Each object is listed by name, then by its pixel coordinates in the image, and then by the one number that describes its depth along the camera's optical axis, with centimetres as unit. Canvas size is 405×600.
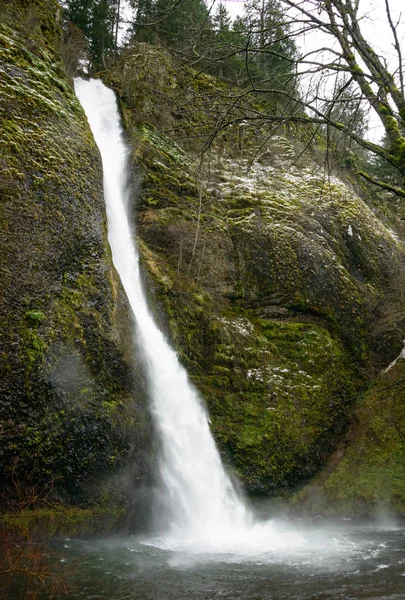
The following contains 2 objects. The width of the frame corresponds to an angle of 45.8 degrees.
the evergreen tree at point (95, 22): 2252
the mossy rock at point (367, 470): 1089
